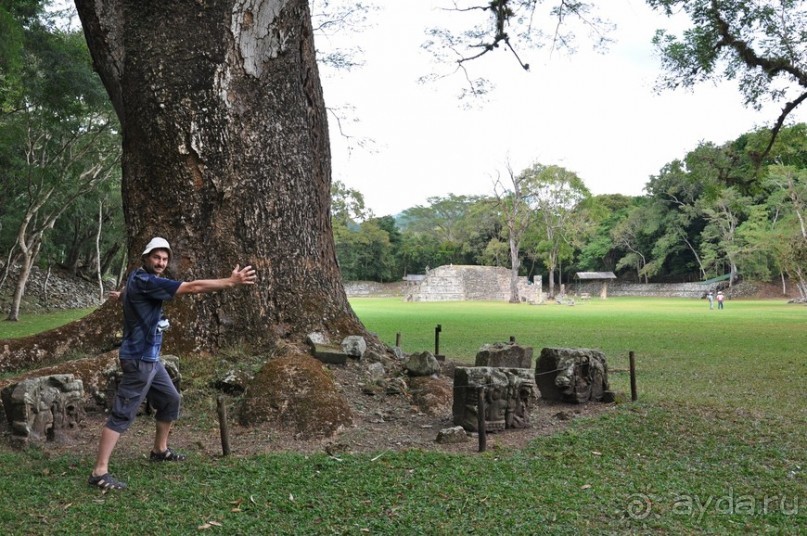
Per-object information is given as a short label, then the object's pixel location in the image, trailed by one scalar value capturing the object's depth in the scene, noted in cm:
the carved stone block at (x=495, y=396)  557
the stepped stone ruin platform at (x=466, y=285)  5203
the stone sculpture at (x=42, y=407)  484
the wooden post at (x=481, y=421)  490
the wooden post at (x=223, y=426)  454
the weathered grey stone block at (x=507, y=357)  786
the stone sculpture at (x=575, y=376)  688
